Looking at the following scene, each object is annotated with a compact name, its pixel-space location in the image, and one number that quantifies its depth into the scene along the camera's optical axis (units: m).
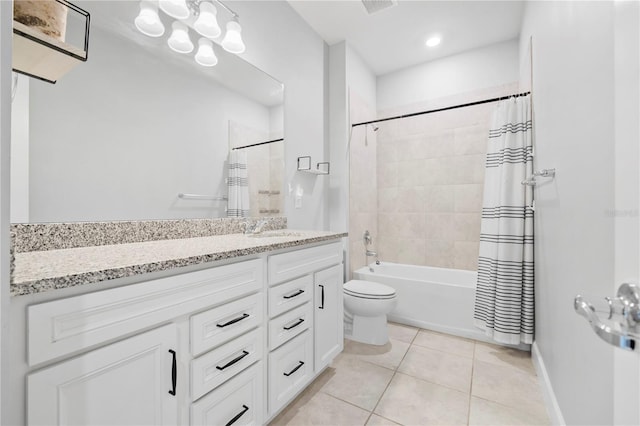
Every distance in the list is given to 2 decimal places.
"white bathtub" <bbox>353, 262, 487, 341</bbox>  2.28
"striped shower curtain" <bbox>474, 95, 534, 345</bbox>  1.96
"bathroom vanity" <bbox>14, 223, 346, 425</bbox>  0.65
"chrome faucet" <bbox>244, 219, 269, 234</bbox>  1.73
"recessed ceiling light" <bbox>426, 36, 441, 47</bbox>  2.60
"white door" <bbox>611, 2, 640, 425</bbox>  0.50
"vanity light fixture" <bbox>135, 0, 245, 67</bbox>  1.33
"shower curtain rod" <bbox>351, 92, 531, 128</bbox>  2.05
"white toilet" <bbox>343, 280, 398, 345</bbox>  2.11
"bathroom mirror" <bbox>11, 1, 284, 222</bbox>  1.02
